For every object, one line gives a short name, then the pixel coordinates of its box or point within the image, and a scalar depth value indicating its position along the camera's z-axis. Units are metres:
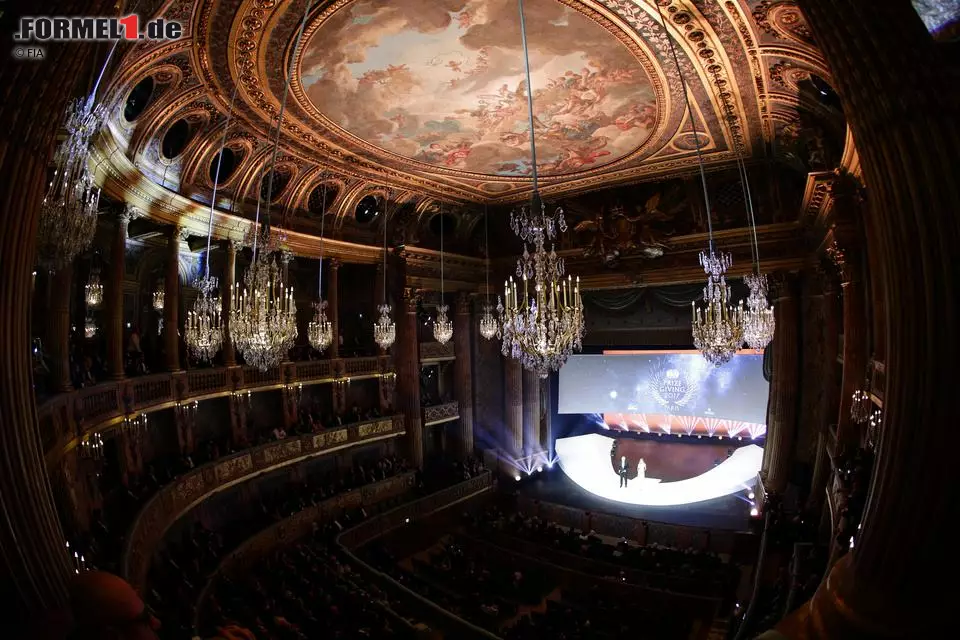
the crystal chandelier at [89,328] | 13.50
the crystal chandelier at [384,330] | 15.90
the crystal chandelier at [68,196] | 4.01
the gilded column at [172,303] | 12.48
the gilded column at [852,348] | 10.80
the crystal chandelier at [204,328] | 10.10
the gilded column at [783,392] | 15.69
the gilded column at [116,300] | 10.81
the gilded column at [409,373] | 19.42
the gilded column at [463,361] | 21.30
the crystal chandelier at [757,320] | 10.25
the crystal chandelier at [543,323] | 6.91
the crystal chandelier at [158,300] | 15.46
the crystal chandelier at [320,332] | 13.30
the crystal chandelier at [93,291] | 12.26
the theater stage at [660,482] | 18.30
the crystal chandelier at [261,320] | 7.74
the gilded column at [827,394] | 13.28
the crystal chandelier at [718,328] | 9.16
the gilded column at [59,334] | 8.40
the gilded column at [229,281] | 14.72
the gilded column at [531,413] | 22.06
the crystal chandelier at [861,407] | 9.80
